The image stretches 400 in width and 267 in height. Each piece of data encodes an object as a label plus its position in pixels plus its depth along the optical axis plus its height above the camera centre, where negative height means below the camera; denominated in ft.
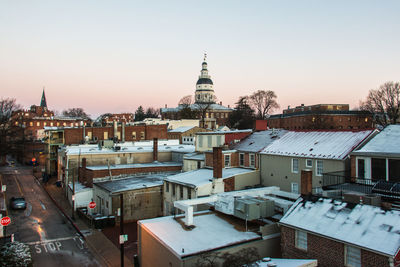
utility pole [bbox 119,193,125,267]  52.39 -20.71
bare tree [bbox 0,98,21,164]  185.26 +6.11
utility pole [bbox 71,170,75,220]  92.85 -23.03
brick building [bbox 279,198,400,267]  36.09 -13.50
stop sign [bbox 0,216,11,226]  66.35 -19.43
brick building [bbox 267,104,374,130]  248.77 +11.12
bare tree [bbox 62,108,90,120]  534.00 +34.79
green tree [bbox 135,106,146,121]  446.73 +25.29
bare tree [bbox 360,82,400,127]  183.35 +16.73
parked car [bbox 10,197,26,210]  103.63 -24.66
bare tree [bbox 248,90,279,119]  308.19 +29.90
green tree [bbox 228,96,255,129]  295.07 +15.03
